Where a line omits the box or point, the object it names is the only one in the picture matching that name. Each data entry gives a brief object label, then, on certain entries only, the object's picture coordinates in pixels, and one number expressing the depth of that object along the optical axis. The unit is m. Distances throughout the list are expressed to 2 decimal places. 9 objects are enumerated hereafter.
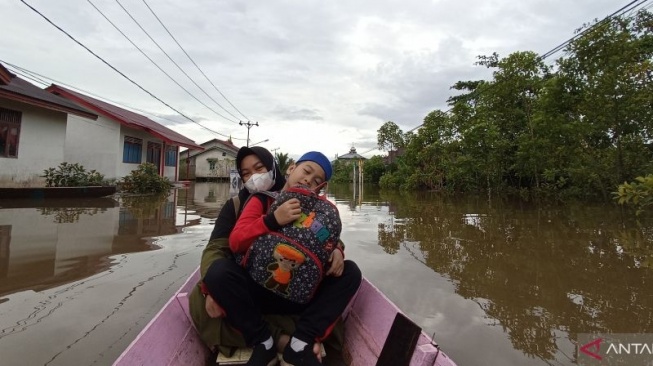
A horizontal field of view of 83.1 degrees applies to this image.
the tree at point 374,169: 39.78
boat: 1.62
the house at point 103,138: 15.71
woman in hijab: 1.97
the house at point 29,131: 10.66
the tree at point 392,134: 35.28
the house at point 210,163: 35.25
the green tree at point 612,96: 11.36
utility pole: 38.85
